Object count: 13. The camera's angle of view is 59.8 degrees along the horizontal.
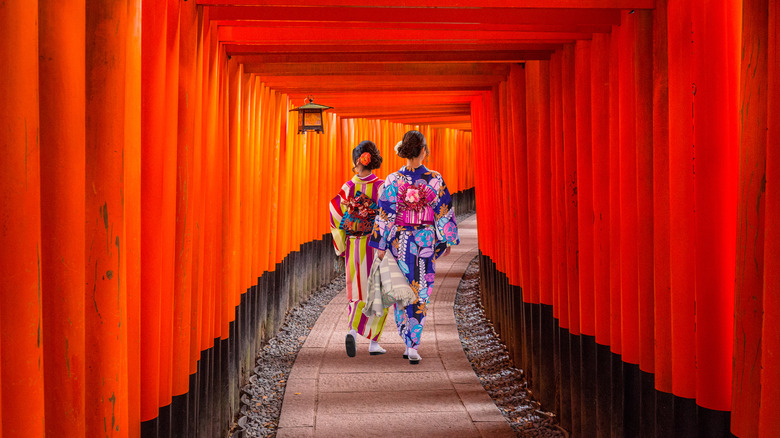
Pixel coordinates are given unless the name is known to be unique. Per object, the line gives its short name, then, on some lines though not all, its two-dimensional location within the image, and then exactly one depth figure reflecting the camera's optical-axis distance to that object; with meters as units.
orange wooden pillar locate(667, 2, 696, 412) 2.59
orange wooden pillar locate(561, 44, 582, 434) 4.17
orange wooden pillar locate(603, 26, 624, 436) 3.40
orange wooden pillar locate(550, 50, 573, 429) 4.39
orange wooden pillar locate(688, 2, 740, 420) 2.42
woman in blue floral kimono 5.79
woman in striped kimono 6.47
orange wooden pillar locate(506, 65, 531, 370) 5.52
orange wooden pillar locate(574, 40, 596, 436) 3.88
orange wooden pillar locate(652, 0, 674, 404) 2.81
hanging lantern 6.78
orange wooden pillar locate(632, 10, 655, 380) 3.02
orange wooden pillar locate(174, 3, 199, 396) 2.96
